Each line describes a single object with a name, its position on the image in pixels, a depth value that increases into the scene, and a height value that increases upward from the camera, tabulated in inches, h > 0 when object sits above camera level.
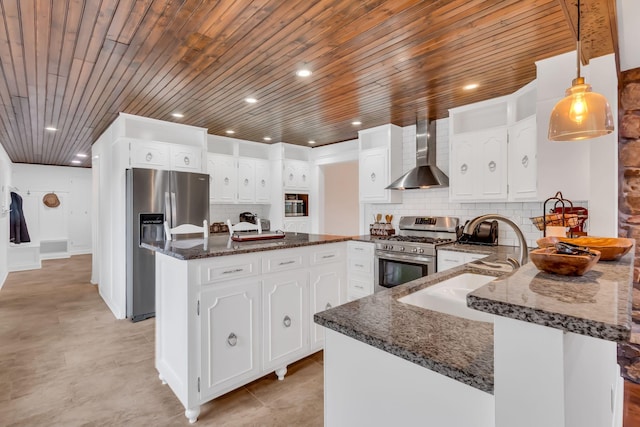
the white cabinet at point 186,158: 168.2 +28.0
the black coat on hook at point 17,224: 285.7 -12.7
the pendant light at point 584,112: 58.7 +18.1
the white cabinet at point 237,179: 195.9 +19.9
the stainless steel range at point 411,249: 140.1 -18.1
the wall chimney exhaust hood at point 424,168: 152.2 +20.3
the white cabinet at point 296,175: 221.6 +24.6
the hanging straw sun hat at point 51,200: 327.6 +10.1
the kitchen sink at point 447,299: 55.9 -16.4
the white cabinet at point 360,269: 162.9 -31.2
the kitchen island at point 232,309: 81.2 -28.8
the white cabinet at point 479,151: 131.8 +25.1
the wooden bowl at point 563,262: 33.7 -5.8
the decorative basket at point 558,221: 70.2 -2.6
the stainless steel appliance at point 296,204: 223.6 +3.9
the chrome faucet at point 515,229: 50.8 -3.6
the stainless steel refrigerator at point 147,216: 149.6 -3.3
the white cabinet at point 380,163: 172.9 +25.8
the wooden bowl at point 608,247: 45.4 -5.6
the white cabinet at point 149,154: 154.4 +27.7
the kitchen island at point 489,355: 24.4 -14.9
